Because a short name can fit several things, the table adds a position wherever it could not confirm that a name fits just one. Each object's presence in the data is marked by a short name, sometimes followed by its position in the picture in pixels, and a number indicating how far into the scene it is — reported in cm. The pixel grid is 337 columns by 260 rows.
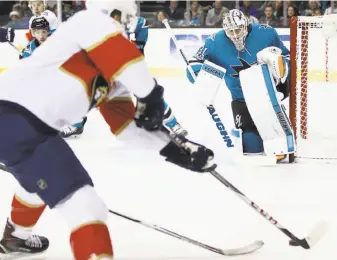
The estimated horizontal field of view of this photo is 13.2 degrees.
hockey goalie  724
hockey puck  464
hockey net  759
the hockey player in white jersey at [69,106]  361
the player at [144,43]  850
